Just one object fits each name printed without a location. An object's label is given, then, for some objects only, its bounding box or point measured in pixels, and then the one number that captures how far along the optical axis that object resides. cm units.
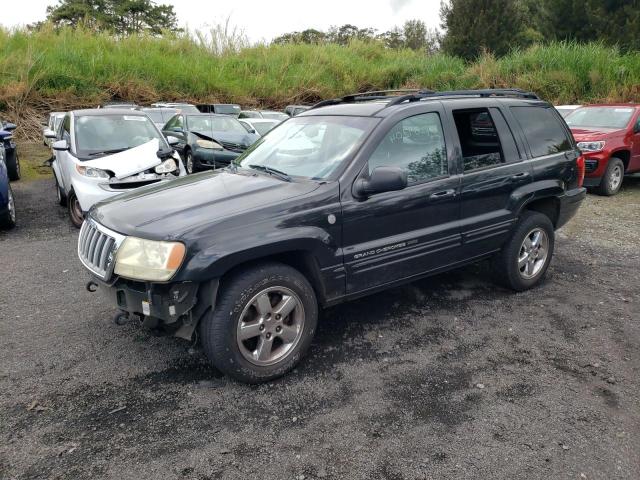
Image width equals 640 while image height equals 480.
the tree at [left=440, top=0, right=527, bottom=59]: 3045
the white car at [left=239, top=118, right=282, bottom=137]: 1411
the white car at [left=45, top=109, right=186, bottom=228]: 704
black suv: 318
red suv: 965
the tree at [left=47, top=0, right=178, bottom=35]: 3369
